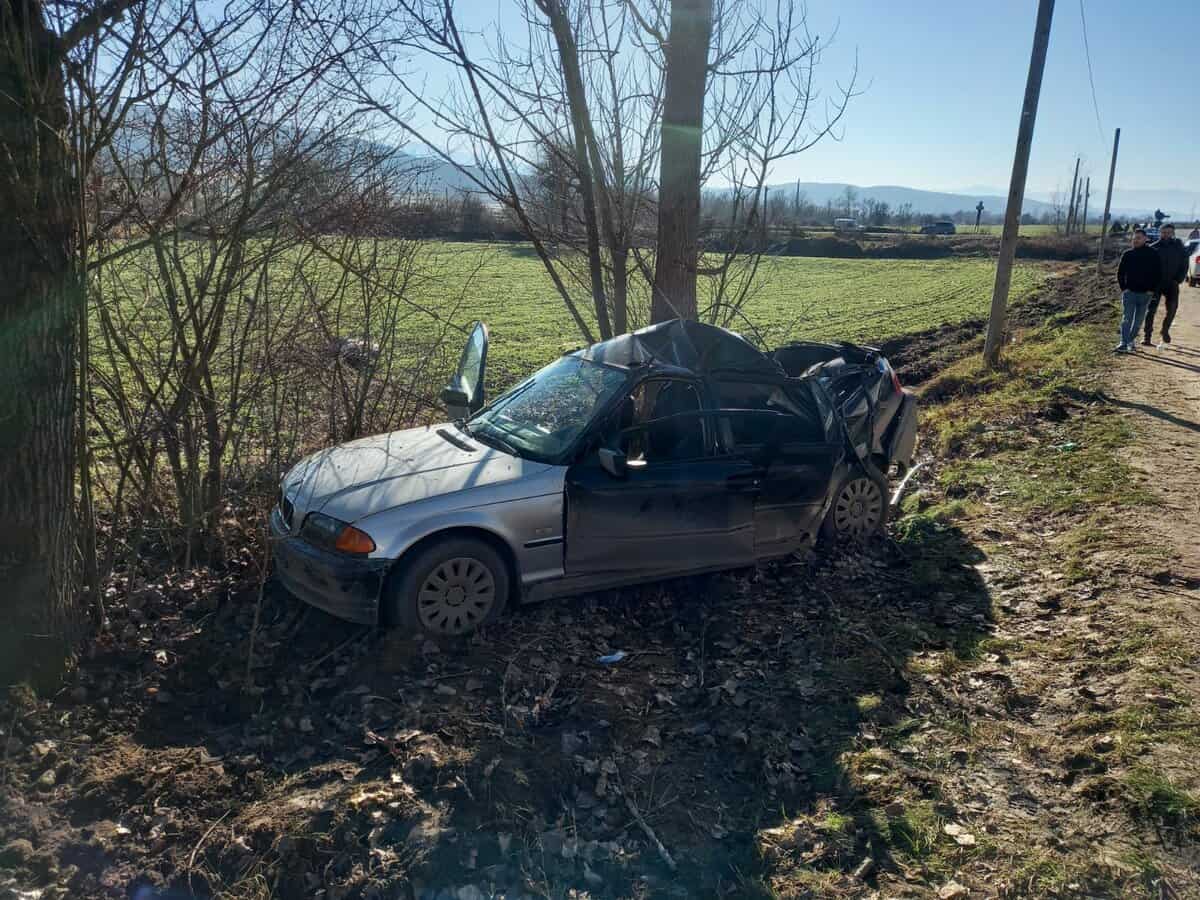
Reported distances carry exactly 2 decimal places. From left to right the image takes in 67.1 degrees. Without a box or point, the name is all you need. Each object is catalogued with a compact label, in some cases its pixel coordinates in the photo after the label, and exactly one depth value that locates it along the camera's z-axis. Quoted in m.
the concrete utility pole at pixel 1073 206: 66.81
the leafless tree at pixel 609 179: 7.92
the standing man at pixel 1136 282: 12.88
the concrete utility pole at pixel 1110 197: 29.61
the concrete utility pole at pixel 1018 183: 13.70
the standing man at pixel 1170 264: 13.16
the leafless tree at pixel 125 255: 4.18
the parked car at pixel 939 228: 77.50
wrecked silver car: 5.21
